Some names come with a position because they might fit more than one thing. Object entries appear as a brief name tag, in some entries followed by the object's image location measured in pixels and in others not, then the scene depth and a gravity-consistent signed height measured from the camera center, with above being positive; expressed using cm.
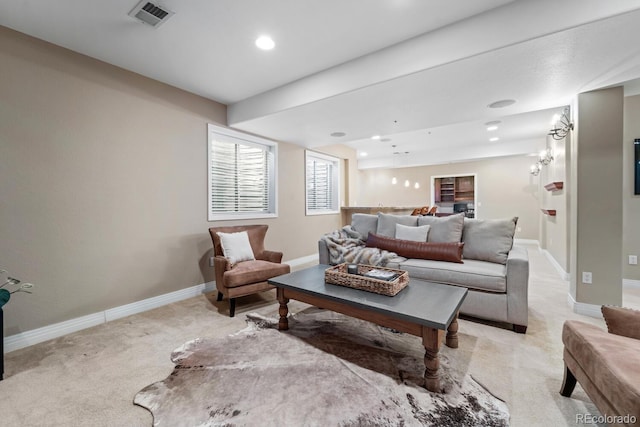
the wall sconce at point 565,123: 296 +100
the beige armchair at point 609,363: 100 -69
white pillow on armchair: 317 -48
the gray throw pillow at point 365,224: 387 -24
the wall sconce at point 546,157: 518 +104
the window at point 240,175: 386 +54
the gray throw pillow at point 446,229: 311 -26
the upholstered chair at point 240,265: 277 -67
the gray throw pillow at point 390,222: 360 -20
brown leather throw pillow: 290 -48
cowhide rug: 140 -111
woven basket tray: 198 -59
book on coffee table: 214 -56
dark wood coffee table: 159 -67
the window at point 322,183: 577 +60
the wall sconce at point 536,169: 639 +97
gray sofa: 235 -58
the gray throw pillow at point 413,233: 330 -32
